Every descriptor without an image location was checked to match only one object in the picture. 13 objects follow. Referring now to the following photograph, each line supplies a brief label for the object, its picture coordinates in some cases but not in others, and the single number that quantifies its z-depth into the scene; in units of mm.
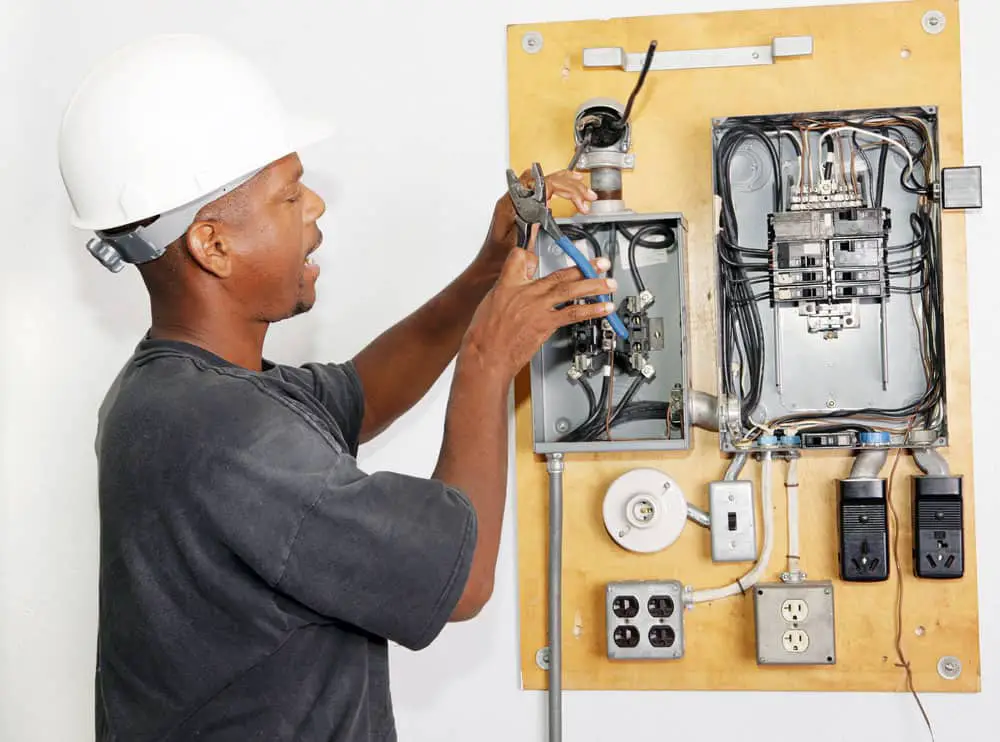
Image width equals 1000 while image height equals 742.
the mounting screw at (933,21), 1639
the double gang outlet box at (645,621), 1637
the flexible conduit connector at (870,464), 1608
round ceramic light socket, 1647
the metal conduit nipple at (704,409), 1638
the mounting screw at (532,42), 1730
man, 1133
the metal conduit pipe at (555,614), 1637
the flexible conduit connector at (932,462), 1593
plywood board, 1625
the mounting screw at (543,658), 1701
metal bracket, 1669
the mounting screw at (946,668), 1614
